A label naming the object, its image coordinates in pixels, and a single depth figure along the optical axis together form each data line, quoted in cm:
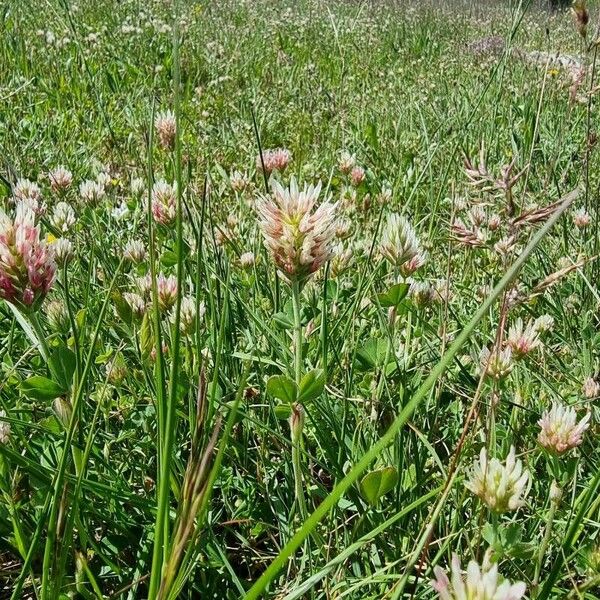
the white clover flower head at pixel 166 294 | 37
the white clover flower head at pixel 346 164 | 61
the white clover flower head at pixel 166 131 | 50
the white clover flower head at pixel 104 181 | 56
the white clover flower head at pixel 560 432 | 30
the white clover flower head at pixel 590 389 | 38
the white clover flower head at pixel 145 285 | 39
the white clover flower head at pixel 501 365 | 34
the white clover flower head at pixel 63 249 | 40
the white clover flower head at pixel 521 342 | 35
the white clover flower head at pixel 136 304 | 39
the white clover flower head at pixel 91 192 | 53
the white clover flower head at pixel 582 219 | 57
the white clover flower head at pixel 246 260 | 49
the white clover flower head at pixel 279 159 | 52
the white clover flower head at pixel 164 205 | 44
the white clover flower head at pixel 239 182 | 58
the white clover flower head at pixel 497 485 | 27
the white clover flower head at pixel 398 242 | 36
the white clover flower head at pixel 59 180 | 53
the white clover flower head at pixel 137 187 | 60
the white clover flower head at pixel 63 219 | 49
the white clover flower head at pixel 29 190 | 48
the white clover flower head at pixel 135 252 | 45
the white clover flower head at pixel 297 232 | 29
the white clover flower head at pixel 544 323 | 43
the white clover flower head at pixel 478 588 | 21
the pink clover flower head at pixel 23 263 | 28
